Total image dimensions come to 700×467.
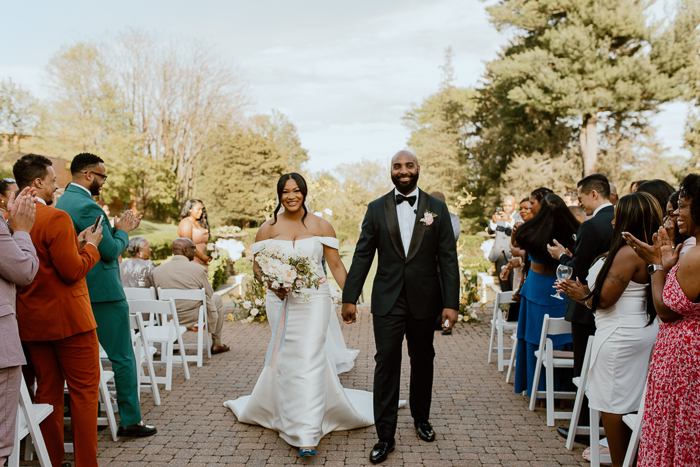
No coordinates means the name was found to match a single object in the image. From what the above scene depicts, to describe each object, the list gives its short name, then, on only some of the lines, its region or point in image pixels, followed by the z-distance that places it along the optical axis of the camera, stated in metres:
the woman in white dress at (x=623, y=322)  3.26
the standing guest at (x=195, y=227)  8.85
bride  4.05
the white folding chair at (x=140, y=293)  5.82
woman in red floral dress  2.51
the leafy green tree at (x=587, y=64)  21.89
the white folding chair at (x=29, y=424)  2.96
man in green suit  3.96
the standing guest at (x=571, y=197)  8.40
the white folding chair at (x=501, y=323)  6.09
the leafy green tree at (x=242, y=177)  32.06
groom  3.92
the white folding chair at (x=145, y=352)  4.95
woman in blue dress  4.84
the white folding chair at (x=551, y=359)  4.48
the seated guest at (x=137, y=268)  6.52
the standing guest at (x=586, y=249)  4.00
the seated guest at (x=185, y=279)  6.57
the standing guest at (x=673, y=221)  2.79
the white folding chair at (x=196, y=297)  6.16
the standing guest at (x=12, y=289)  2.70
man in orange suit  3.29
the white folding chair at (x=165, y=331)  5.20
